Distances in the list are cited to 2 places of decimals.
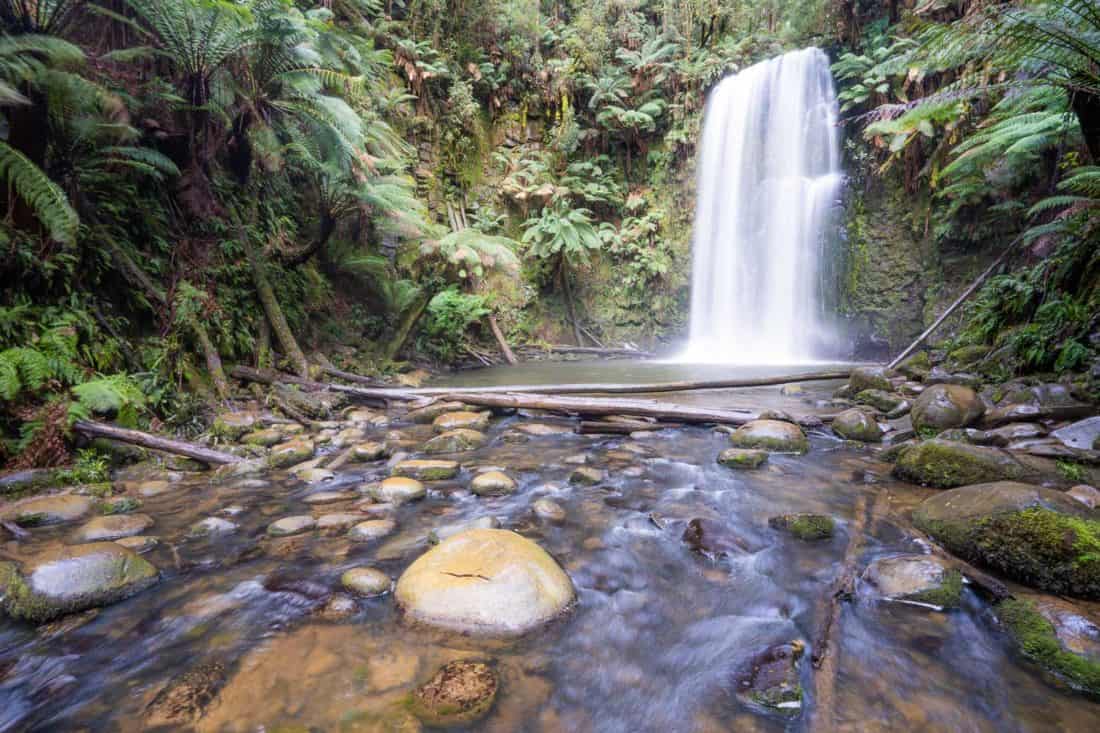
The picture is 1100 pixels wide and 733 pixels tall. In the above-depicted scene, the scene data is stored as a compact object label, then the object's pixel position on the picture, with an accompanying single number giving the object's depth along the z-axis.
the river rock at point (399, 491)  3.13
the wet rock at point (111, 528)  2.46
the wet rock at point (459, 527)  2.58
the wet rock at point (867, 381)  5.42
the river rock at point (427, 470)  3.56
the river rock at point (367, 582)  2.06
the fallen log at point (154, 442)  3.23
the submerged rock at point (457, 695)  1.42
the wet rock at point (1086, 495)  2.37
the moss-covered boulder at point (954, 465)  2.78
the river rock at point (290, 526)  2.62
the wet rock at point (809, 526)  2.57
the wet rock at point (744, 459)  3.66
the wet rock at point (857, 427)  4.17
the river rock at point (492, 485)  3.25
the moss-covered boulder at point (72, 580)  1.82
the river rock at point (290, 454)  3.73
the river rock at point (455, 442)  4.25
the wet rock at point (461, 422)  4.87
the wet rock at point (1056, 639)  1.46
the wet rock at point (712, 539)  2.46
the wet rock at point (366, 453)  3.94
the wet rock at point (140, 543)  2.38
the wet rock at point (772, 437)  3.96
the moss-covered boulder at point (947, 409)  3.88
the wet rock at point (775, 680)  1.46
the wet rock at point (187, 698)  1.39
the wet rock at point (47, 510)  2.52
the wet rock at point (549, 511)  2.90
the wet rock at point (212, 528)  2.59
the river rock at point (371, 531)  2.58
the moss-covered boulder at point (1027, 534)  1.81
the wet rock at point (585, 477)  3.44
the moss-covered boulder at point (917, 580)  1.91
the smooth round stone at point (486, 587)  1.81
